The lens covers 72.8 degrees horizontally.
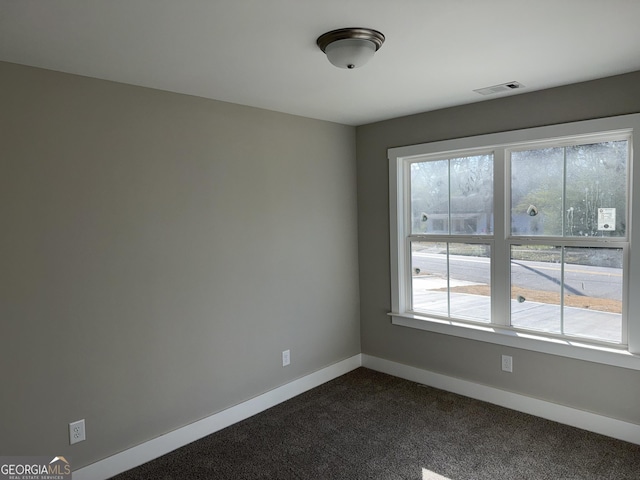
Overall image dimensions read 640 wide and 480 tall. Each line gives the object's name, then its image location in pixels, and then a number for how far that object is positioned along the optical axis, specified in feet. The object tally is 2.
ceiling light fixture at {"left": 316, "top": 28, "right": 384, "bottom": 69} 6.44
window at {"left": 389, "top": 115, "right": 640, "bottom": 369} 9.50
